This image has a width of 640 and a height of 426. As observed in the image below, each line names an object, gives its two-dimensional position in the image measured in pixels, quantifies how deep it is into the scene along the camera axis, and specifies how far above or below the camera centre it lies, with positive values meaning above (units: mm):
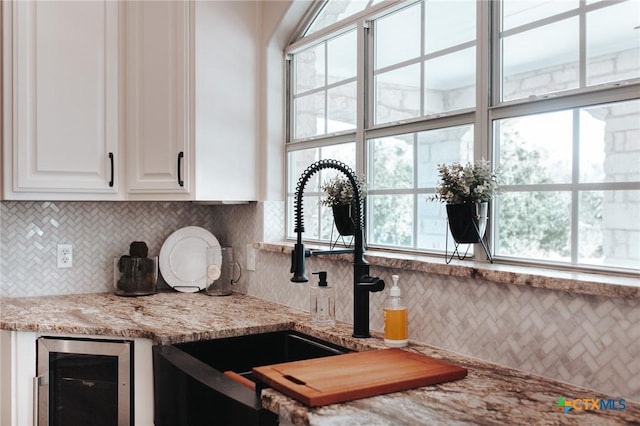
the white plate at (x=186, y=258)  2996 -236
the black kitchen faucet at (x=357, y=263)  1927 -168
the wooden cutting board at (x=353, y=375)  1387 -412
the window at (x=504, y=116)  1523 +298
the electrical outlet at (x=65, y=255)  2895 -214
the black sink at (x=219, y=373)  1548 -510
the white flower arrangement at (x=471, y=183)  1713 +85
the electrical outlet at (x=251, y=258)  2891 -224
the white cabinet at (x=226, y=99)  2654 +520
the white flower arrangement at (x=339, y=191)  2188 +77
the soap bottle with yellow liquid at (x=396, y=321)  1856 -340
